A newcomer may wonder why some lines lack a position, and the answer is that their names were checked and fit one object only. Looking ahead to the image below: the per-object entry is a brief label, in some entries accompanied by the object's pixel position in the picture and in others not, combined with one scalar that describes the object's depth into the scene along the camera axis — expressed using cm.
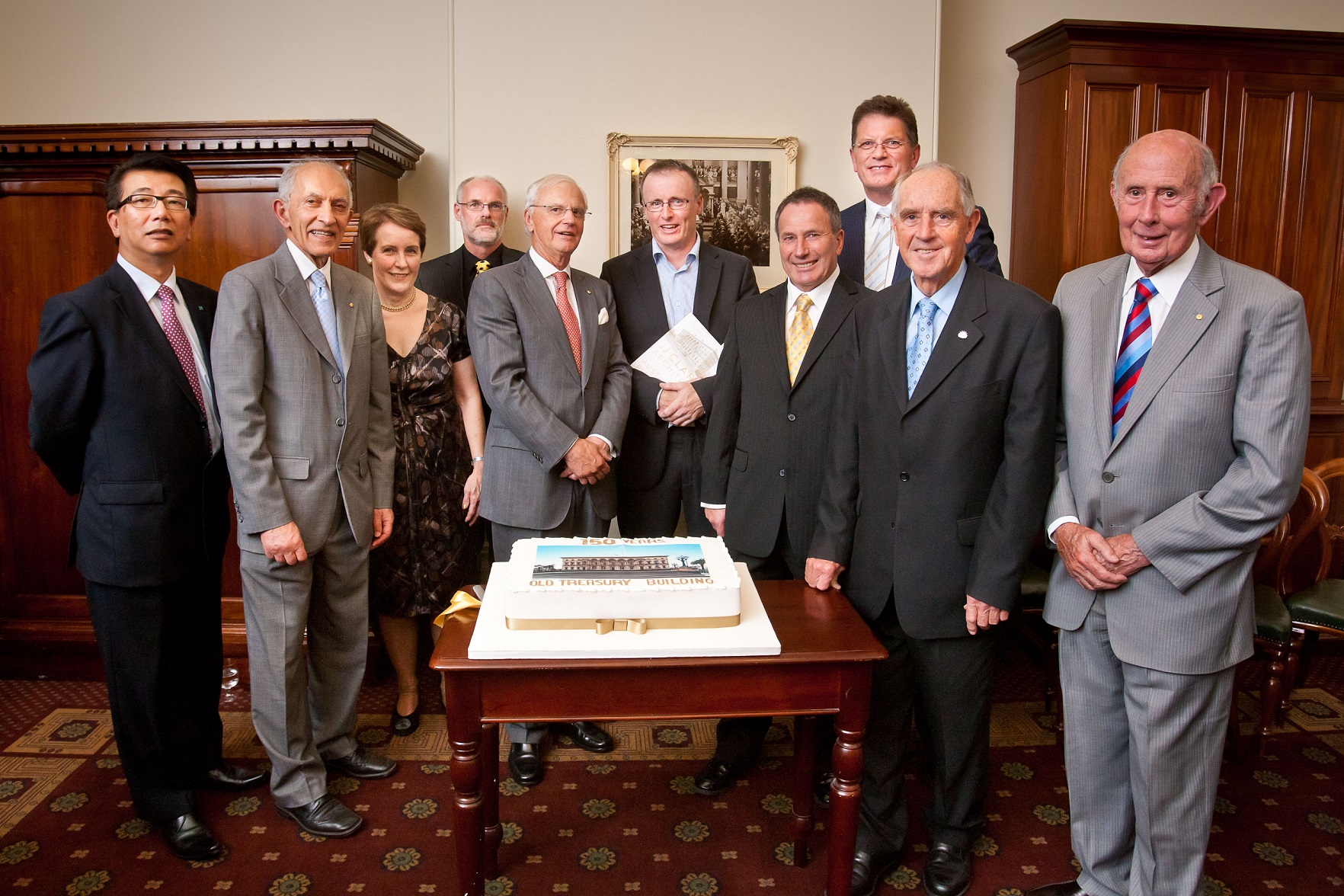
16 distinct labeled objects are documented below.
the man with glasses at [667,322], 320
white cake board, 187
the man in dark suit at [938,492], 219
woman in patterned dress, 330
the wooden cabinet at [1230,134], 414
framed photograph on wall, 434
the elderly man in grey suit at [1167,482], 199
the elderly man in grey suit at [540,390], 303
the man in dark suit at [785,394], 272
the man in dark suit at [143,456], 256
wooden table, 190
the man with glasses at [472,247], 380
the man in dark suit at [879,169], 324
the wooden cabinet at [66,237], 366
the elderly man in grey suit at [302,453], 255
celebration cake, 193
